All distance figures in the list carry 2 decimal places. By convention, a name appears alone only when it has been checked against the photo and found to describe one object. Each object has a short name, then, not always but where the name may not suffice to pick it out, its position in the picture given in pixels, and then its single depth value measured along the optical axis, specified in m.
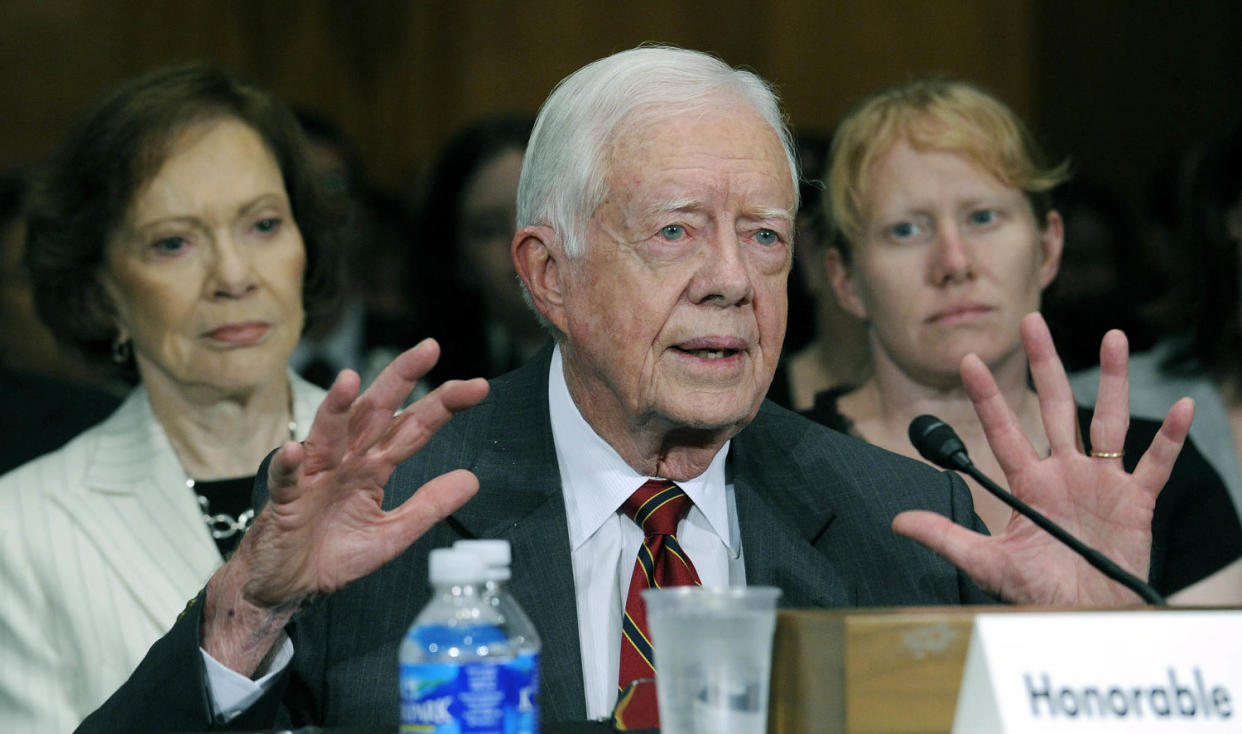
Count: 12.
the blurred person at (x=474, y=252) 7.82
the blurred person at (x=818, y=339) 5.98
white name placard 2.36
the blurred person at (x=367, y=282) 8.11
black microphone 3.01
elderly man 3.32
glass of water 2.53
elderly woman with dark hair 4.92
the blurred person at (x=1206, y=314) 6.17
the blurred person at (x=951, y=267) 5.30
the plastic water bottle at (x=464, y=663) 2.46
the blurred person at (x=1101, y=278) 8.02
